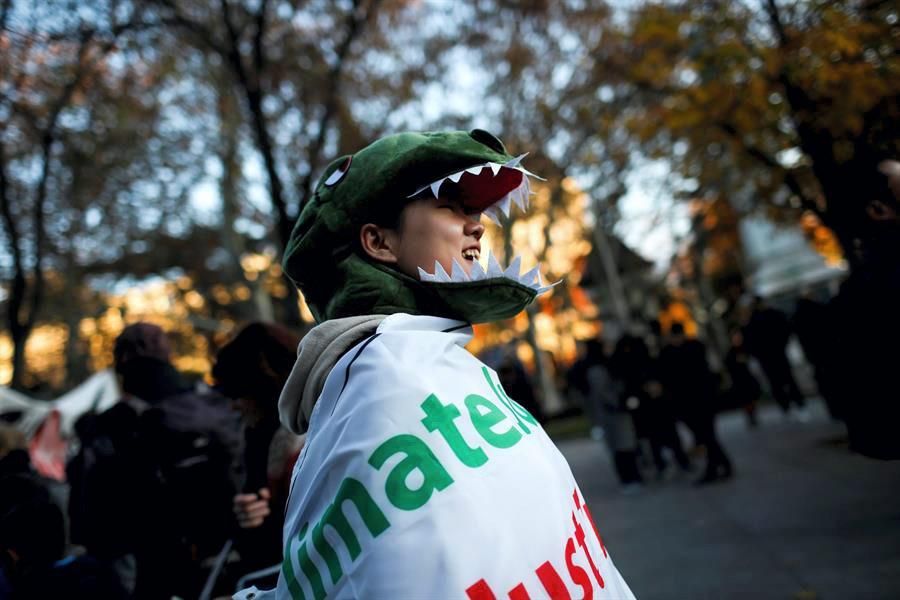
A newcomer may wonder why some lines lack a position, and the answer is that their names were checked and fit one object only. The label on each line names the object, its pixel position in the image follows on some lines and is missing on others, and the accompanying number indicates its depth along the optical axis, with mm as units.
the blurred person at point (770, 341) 9531
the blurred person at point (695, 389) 7301
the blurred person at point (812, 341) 2479
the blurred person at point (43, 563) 2607
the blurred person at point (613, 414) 7758
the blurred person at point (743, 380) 10125
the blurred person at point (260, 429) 2338
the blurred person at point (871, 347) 2178
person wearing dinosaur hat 1062
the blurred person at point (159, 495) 2918
